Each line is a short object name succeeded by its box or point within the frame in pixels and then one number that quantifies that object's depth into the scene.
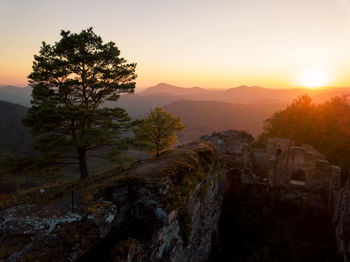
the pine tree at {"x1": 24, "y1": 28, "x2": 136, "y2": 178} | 11.04
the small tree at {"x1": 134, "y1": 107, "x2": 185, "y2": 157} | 18.22
